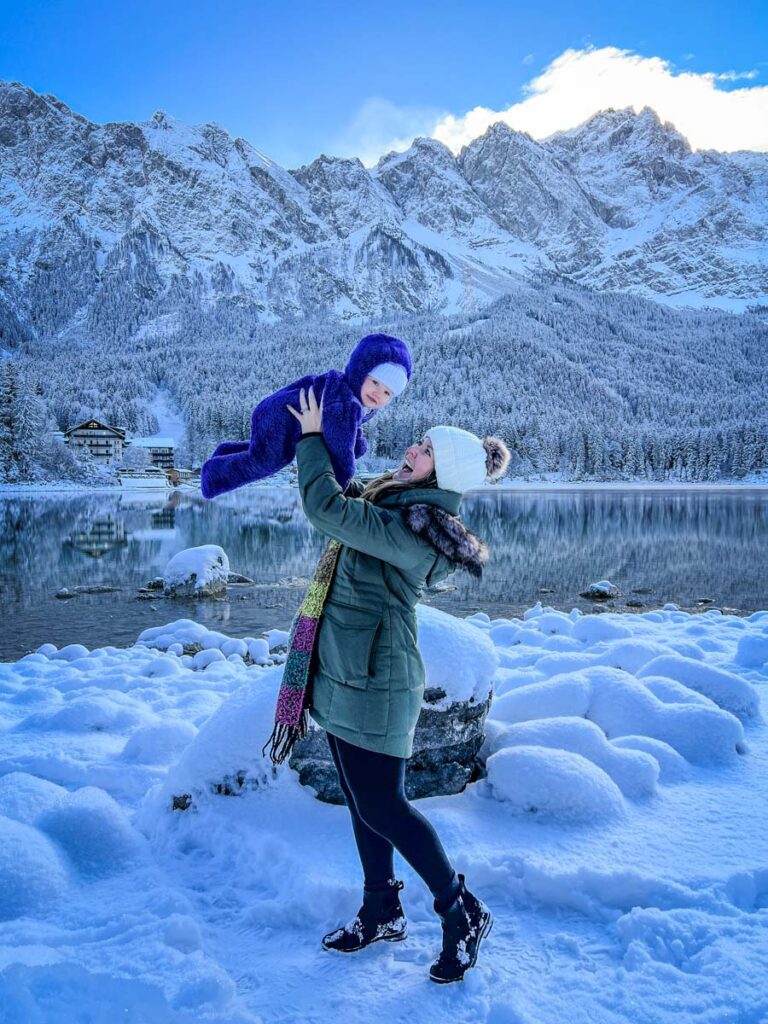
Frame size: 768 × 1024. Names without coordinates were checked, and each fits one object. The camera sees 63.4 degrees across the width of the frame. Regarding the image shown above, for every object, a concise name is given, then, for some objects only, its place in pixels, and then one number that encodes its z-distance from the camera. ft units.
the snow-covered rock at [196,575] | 46.75
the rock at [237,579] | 52.11
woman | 7.07
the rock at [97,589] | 47.01
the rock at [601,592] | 47.80
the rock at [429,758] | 11.53
